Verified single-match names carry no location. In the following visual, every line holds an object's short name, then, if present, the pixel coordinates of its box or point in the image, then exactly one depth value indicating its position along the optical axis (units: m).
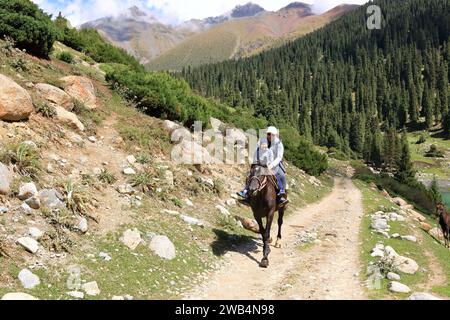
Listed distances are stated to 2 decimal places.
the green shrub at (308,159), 34.16
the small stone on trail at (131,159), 14.49
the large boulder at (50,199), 9.65
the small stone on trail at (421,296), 7.53
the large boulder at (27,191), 9.30
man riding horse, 11.53
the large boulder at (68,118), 14.04
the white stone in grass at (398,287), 8.68
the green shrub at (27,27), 17.48
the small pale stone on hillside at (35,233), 8.41
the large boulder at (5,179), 9.00
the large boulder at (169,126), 18.61
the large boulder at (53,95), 14.61
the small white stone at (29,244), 8.01
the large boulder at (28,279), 7.15
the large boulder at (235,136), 24.78
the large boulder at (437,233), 21.91
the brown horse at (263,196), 11.02
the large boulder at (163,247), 10.26
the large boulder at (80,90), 16.73
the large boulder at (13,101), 11.48
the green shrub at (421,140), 126.56
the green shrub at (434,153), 112.52
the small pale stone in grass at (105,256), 8.98
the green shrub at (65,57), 21.15
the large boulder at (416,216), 26.31
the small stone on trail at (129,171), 13.55
